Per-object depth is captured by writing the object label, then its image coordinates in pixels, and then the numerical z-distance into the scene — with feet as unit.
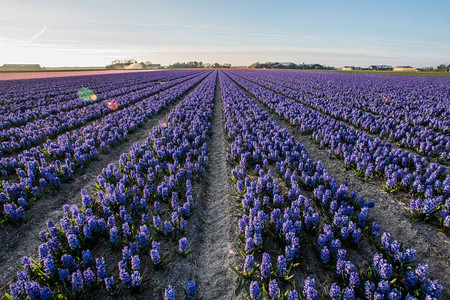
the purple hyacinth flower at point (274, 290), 11.46
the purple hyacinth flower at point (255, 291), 11.18
